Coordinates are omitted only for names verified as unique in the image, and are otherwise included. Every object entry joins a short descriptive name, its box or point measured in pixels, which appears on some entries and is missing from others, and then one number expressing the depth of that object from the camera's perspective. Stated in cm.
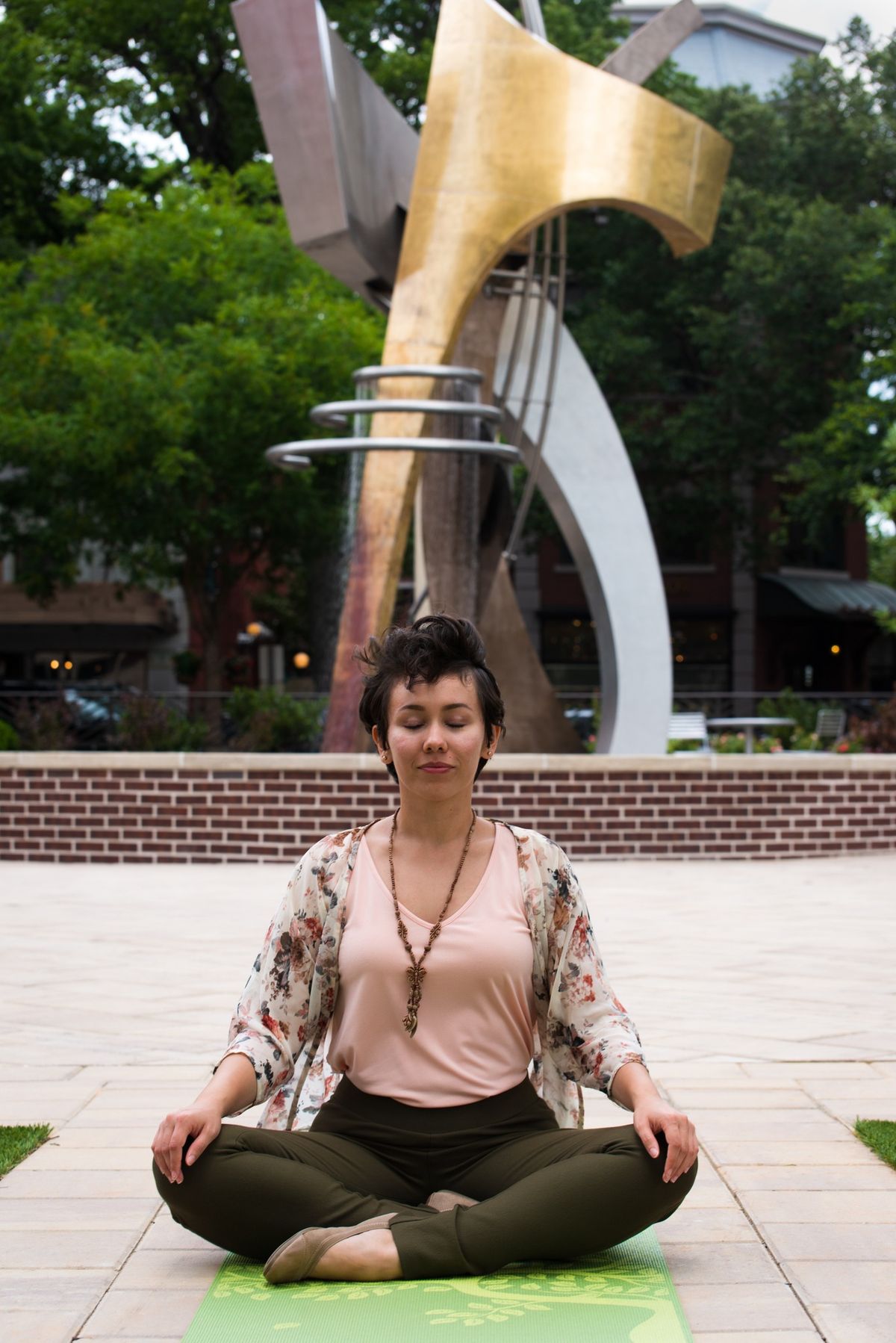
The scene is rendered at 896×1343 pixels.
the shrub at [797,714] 2177
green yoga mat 296
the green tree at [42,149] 3030
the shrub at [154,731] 2045
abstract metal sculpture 1366
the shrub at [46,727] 1917
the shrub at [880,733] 1841
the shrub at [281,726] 2130
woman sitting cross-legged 327
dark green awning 3806
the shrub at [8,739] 1666
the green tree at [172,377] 2425
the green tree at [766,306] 3088
